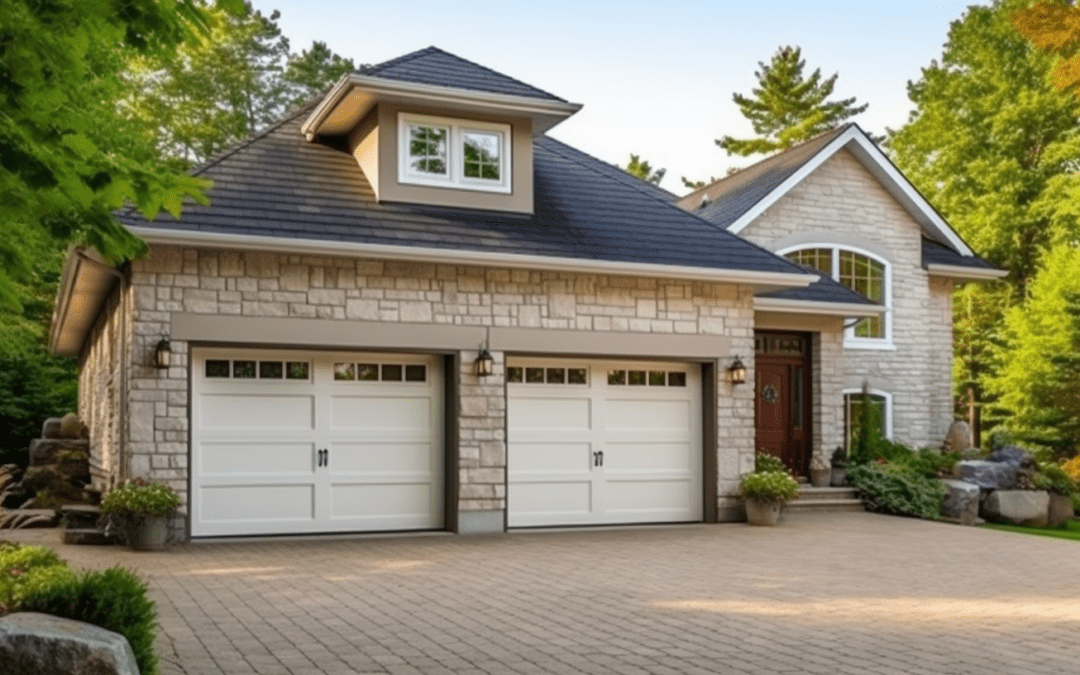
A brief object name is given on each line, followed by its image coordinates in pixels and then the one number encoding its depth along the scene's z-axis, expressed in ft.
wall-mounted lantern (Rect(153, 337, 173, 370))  44.55
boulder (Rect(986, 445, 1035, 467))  65.16
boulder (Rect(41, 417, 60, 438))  74.28
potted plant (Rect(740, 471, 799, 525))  52.90
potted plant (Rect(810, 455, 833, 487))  63.67
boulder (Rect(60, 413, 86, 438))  71.41
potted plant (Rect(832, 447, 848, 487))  64.23
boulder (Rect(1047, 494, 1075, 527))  64.64
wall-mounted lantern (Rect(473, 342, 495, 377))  49.34
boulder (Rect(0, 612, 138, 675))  16.19
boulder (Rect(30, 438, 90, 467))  67.46
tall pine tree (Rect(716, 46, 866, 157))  158.10
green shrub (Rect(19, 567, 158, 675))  19.19
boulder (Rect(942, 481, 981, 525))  61.46
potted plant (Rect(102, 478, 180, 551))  42.83
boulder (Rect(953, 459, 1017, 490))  63.52
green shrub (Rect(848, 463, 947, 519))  60.13
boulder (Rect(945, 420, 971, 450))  72.49
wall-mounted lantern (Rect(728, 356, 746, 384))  54.24
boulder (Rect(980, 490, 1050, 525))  62.85
